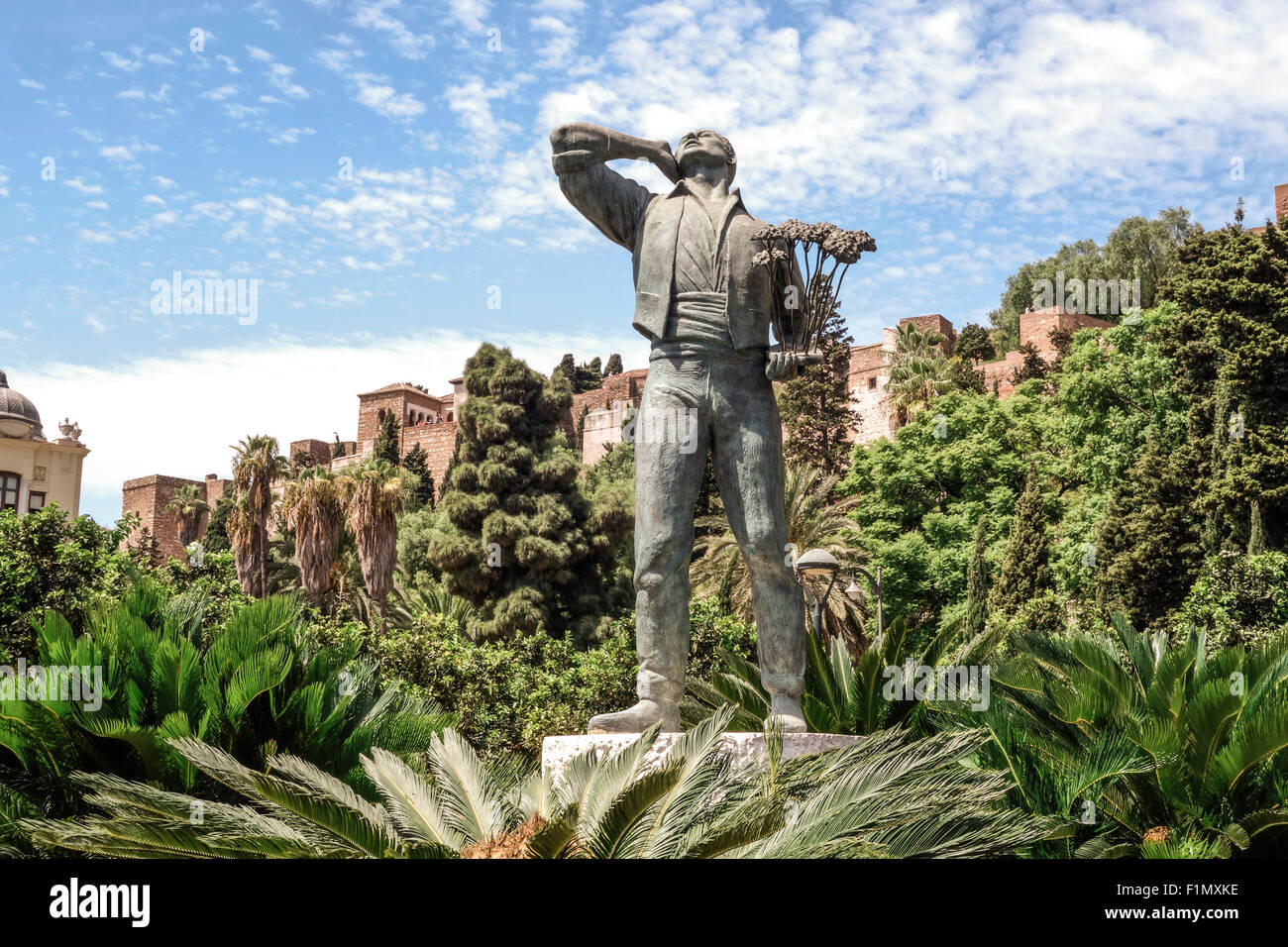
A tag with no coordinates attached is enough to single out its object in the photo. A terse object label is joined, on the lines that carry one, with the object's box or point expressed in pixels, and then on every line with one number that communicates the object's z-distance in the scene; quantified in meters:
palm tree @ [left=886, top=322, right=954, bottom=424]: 45.78
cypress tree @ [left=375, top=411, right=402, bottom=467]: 72.82
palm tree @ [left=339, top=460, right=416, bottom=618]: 32.50
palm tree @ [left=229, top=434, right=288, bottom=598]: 33.34
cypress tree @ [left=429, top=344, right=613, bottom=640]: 29.02
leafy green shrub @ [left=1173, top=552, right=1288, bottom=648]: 21.59
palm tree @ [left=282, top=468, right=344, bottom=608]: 33.25
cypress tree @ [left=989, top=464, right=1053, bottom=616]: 29.48
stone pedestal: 5.08
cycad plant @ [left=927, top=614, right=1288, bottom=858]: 5.16
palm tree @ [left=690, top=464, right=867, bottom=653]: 27.45
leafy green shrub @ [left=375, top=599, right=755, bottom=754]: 15.12
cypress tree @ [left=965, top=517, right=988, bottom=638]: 30.56
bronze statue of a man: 5.63
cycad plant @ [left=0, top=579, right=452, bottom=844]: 5.85
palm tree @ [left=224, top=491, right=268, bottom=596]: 32.97
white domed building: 37.78
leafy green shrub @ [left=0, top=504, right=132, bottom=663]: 12.09
